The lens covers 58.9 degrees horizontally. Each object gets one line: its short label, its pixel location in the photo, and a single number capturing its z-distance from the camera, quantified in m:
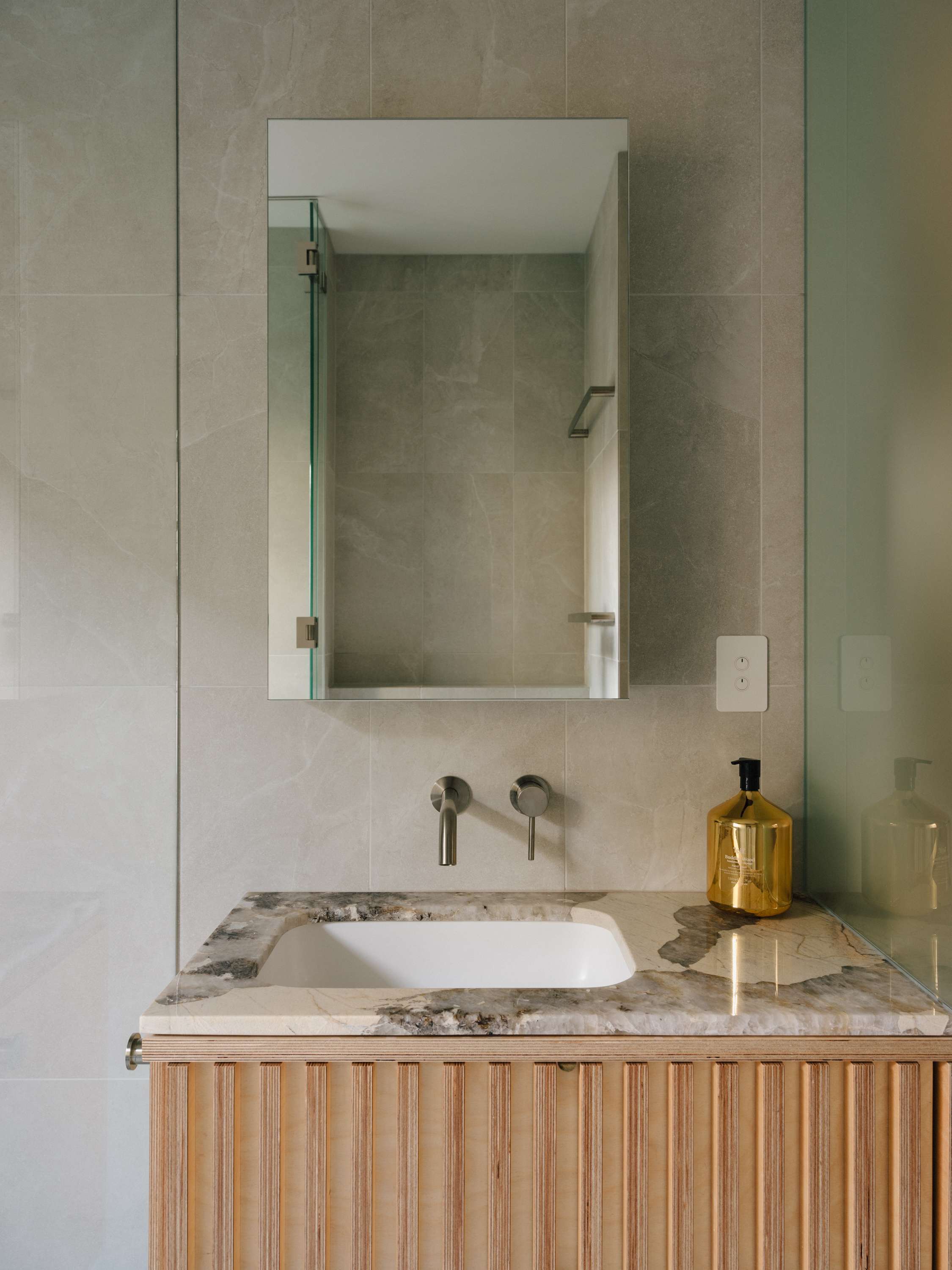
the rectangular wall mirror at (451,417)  1.16
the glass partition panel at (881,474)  0.90
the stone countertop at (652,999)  0.84
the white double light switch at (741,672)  1.25
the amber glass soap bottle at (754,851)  1.12
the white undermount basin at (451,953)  1.15
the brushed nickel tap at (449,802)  1.12
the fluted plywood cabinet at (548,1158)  0.83
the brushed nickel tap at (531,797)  1.18
